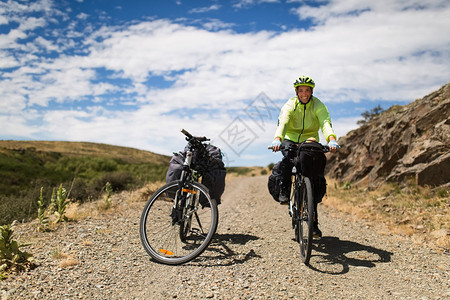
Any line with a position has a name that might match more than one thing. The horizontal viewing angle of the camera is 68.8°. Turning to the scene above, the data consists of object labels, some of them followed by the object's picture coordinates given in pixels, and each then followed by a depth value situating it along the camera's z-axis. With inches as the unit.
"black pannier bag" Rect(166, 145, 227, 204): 207.6
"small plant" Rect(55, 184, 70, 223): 267.0
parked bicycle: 173.3
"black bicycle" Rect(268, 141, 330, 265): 173.0
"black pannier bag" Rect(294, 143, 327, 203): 182.7
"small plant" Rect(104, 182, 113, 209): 326.6
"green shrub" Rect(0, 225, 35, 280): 162.1
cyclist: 208.4
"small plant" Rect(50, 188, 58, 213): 276.7
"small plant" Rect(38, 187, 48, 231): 247.0
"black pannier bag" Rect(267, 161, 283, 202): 220.7
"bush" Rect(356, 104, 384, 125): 1044.0
